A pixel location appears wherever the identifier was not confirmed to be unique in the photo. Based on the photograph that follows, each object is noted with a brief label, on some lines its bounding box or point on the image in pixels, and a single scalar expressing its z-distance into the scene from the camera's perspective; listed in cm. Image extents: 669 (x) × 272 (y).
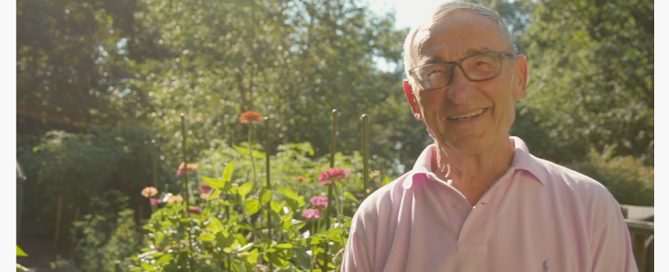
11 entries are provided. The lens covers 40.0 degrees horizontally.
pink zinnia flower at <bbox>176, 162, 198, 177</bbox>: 327
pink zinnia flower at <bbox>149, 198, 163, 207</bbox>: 361
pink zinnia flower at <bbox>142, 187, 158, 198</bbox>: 361
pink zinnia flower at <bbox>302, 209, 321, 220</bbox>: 260
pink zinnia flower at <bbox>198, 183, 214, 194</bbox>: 321
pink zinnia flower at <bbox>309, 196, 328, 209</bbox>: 262
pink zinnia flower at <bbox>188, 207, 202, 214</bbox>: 317
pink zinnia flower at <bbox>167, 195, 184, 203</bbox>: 332
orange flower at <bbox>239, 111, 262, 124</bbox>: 273
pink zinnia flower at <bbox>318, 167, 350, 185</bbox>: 244
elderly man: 121
